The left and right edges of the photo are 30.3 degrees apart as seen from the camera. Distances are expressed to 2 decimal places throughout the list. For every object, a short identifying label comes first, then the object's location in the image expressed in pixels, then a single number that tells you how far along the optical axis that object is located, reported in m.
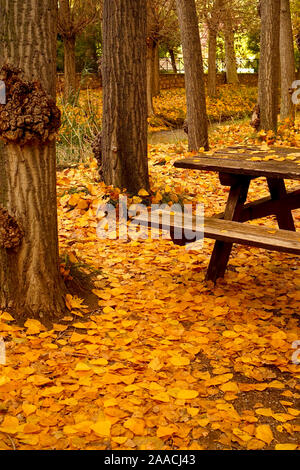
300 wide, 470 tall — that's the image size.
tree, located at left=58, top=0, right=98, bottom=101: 14.97
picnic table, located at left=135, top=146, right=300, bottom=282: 3.35
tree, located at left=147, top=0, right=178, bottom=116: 15.94
